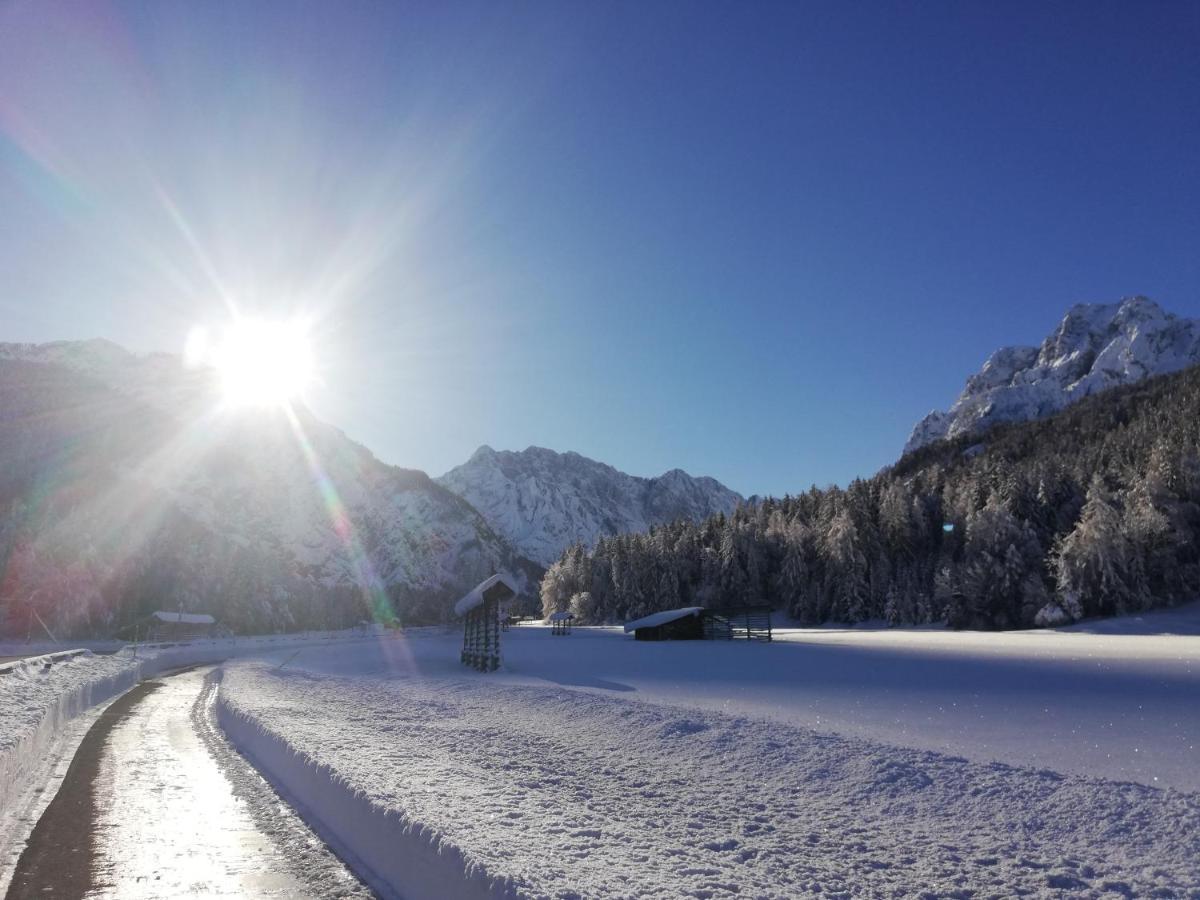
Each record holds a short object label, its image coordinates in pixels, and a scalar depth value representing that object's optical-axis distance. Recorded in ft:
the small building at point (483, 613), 114.68
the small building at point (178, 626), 325.62
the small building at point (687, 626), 169.89
